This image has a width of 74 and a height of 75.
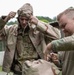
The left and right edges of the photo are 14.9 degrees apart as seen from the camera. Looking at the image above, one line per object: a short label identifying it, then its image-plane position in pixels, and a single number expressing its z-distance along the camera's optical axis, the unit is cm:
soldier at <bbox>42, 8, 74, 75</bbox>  272
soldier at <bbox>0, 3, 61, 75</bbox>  473
